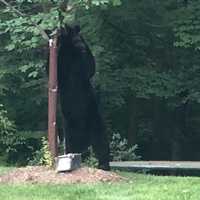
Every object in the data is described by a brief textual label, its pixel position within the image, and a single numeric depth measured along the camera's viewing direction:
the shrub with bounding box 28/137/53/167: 18.94
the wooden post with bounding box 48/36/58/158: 19.53
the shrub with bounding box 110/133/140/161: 31.41
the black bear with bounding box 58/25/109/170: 21.91
